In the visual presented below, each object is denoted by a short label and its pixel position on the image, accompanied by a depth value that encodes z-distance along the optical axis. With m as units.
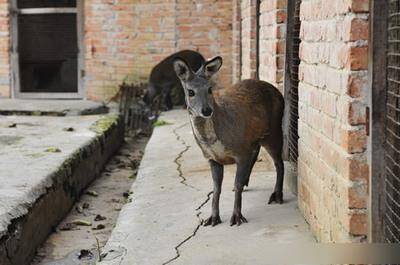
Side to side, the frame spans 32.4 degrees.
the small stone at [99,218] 6.79
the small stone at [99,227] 6.43
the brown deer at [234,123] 4.70
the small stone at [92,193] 7.81
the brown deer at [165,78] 11.45
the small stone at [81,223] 6.60
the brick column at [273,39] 6.22
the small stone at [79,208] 7.09
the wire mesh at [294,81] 5.91
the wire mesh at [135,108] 11.55
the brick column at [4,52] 11.86
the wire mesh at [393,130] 3.25
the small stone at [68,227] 6.41
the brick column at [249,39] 8.38
